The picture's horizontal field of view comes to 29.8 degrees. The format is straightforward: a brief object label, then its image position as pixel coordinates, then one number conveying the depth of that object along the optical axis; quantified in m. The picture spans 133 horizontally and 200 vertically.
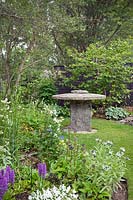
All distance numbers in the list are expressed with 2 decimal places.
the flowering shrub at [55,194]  1.64
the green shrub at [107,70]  6.50
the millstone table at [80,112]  5.01
